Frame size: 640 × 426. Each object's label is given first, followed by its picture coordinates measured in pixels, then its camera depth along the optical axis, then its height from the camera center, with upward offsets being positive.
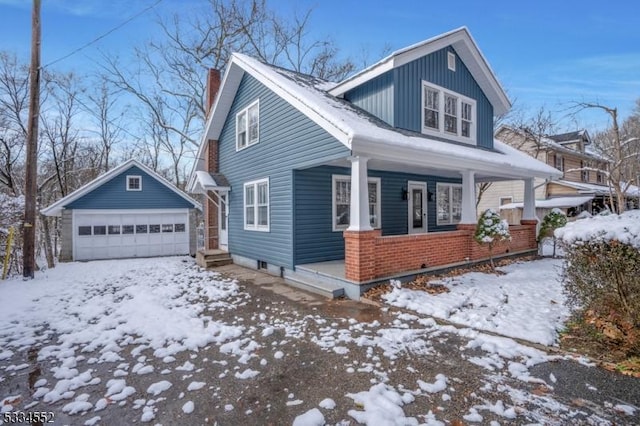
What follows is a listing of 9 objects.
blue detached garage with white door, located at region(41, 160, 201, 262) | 13.42 -0.27
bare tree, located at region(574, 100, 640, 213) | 21.85 +5.08
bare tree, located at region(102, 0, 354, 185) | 19.19 +9.95
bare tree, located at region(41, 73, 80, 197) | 19.94 +5.65
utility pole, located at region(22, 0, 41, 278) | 8.89 +1.59
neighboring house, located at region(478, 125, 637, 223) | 20.27 +1.56
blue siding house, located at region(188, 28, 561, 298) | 6.69 +1.19
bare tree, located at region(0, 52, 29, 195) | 18.20 +5.95
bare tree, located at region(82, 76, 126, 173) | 21.50 +6.56
